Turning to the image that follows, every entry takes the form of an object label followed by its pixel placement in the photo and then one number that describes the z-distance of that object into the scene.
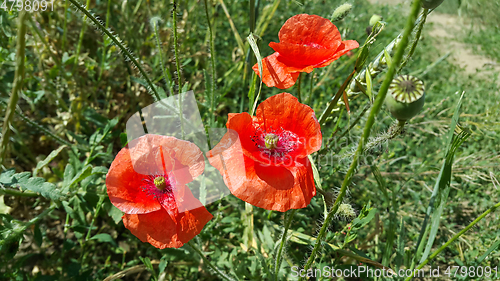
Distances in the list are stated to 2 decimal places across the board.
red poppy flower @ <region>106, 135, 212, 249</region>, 0.34
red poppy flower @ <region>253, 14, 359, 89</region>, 0.36
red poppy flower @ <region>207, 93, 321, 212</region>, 0.33
